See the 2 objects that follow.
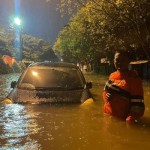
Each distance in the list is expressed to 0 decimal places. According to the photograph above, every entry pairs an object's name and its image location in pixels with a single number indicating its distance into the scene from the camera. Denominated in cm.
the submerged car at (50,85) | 397
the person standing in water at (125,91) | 286
